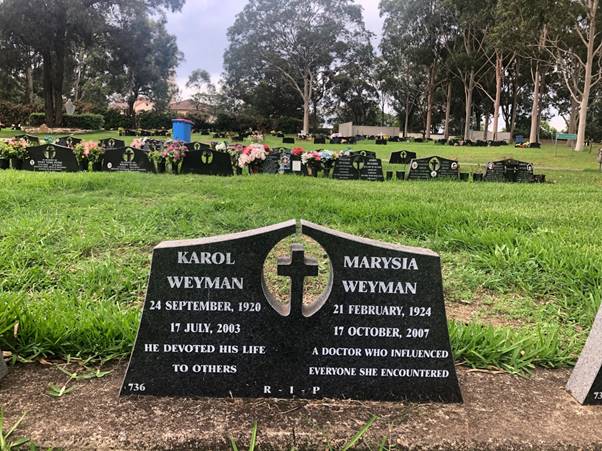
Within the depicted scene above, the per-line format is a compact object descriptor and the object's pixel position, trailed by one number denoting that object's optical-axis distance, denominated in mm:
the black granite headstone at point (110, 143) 14359
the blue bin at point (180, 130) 29109
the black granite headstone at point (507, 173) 12375
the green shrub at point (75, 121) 37156
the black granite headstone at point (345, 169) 11969
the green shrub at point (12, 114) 40781
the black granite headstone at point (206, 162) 11297
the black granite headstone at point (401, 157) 16641
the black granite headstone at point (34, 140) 14828
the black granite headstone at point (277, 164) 11953
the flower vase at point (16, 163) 10945
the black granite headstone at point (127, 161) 11375
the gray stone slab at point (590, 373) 1912
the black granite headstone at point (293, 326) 1911
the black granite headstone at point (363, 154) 12005
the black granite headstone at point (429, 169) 12070
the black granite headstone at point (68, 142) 13952
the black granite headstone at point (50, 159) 10734
